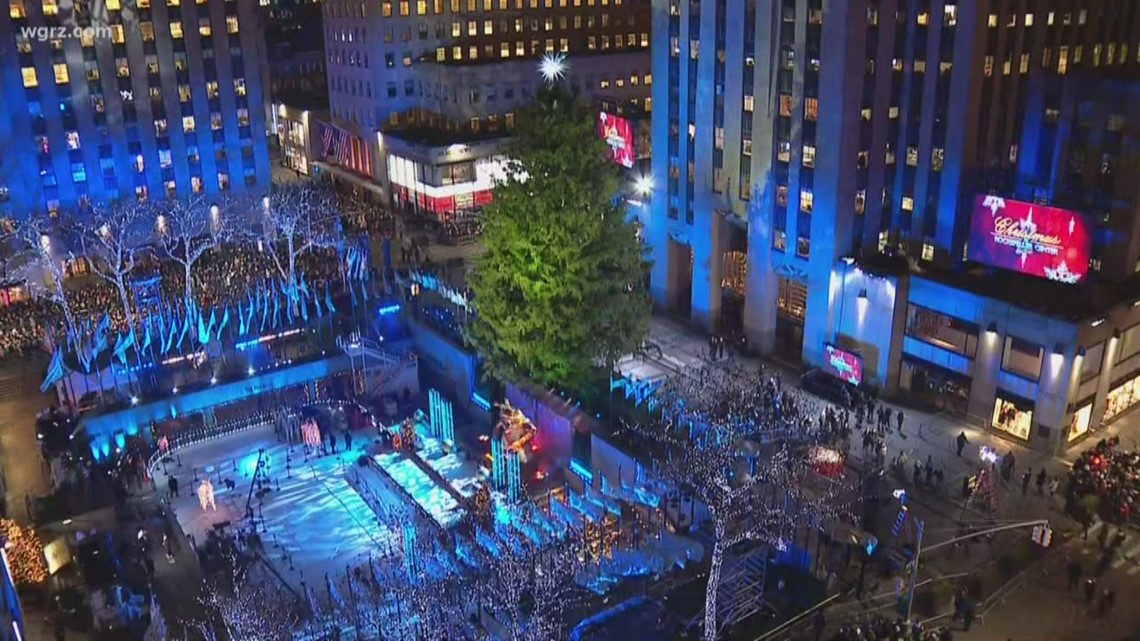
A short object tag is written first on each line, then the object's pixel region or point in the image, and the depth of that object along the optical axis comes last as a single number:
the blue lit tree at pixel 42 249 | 52.38
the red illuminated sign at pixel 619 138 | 55.53
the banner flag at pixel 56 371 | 46.73
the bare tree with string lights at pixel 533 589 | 25.98
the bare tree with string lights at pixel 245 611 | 27.67
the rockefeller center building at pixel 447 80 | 77.56
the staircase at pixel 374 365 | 49.62
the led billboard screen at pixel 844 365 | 46.66
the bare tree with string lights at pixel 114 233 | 62.22
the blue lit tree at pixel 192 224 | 65.06
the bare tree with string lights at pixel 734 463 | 29.20
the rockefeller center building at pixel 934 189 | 41.50
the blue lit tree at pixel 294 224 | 58.88
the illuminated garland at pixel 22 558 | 33.88
